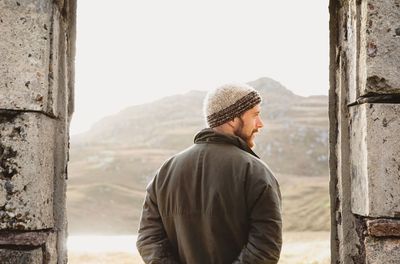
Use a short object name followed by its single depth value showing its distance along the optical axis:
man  2.75
